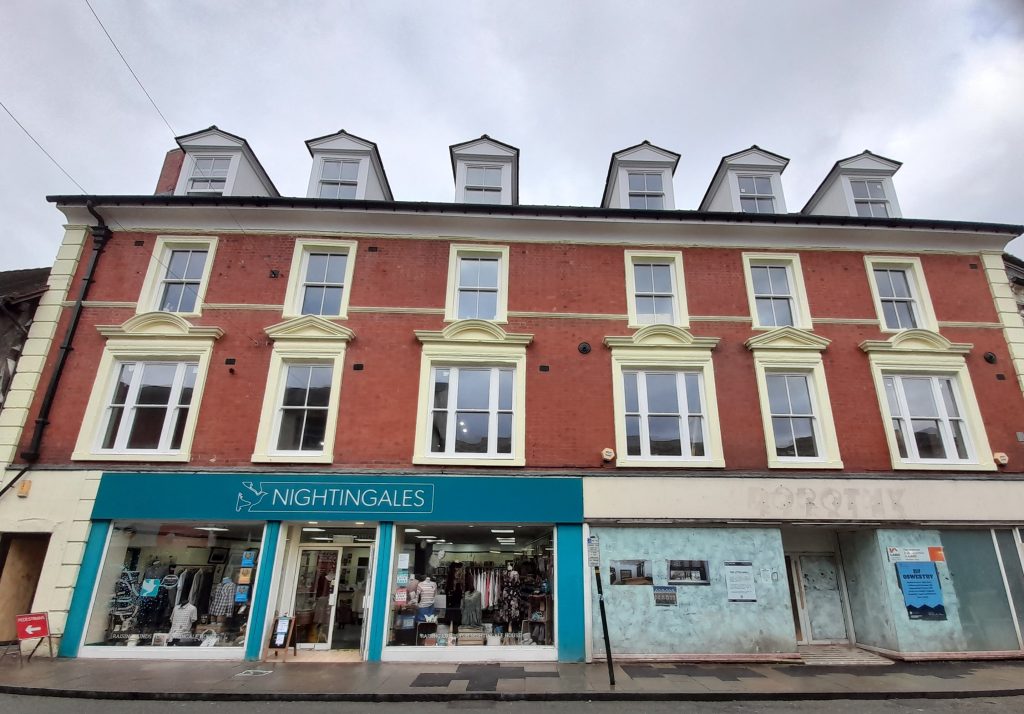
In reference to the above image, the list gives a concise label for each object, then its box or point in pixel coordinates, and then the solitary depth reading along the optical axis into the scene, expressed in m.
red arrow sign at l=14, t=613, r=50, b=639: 8.90
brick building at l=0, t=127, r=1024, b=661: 9.98
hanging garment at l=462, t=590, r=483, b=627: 10.11
